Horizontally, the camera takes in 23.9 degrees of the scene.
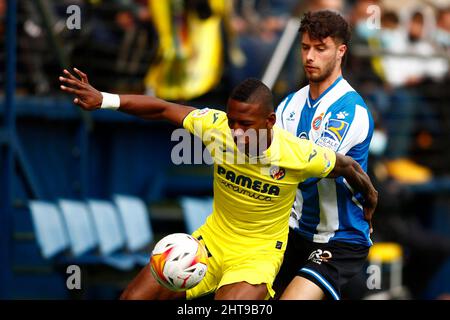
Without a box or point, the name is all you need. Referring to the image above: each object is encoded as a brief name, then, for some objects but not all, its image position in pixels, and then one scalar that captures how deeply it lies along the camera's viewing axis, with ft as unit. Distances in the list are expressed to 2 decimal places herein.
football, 22.29
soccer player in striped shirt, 23.61
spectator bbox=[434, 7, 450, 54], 52.21
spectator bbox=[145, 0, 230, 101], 40.42
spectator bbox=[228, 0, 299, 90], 43.32
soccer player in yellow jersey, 22.29
